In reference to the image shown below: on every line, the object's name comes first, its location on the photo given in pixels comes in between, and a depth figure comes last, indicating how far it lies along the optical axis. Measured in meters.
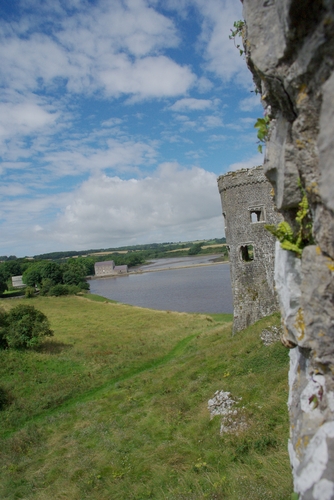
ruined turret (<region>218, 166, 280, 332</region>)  18.53
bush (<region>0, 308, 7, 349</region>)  23.26
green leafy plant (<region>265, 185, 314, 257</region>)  3.12
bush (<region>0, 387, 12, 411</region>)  16.12
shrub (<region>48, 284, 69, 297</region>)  67.94
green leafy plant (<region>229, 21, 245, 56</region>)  4.76
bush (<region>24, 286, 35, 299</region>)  66.00
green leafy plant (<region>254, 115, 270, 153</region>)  3.61
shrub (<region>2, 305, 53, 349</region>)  23.52
